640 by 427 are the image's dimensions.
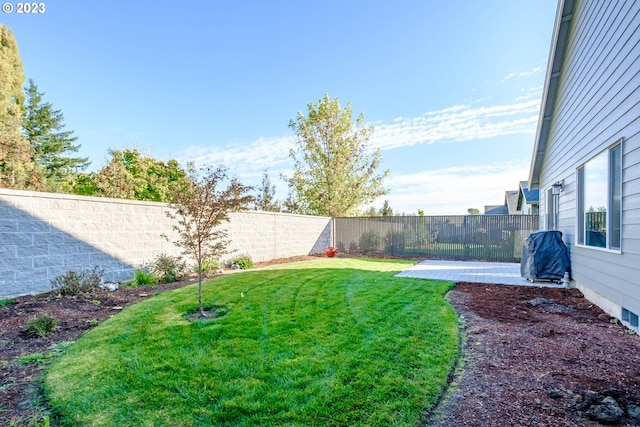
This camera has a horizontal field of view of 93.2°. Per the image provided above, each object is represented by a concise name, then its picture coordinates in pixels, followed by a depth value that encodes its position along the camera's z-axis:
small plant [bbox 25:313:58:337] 3.37
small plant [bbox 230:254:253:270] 9.09
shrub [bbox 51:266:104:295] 5.03
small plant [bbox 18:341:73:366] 2.77
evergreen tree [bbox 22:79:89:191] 20.44
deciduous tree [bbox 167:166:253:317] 4.24
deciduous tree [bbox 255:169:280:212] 18.27
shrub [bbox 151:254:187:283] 6.70
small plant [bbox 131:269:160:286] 6.24
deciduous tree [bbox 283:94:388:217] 16.47
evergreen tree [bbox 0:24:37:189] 11.62
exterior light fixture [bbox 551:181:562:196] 6.80
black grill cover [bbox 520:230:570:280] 6.46
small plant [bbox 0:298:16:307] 4.35
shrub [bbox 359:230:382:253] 13.97
